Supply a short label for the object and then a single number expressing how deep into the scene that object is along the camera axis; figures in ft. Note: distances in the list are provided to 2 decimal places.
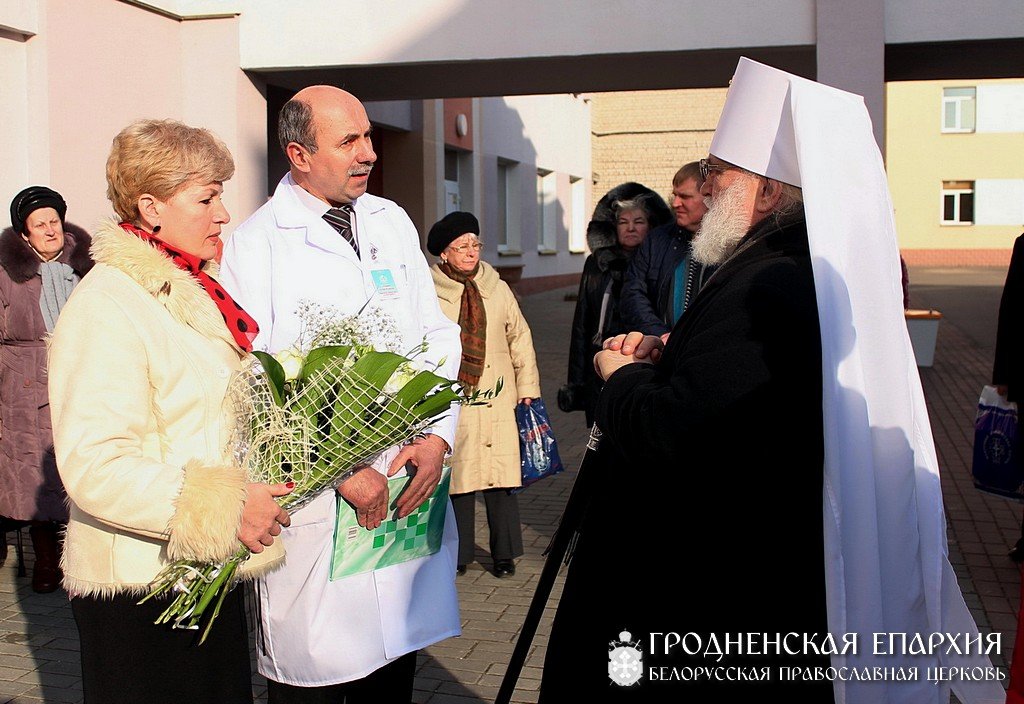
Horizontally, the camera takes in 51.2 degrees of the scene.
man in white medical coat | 9.82
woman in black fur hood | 21.40
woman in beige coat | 19.95
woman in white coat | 7.59
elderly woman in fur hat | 19.65
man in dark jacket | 17.76
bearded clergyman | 7.48
